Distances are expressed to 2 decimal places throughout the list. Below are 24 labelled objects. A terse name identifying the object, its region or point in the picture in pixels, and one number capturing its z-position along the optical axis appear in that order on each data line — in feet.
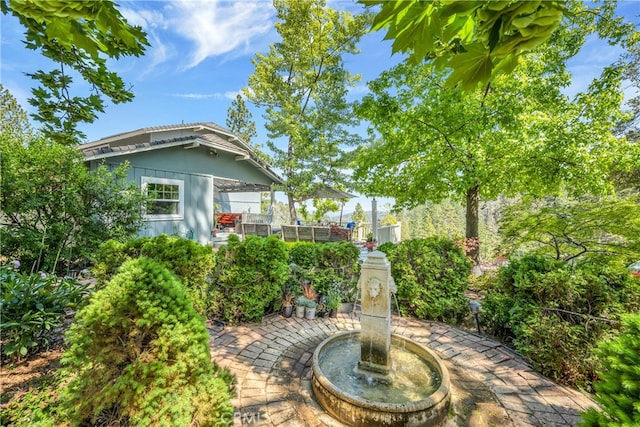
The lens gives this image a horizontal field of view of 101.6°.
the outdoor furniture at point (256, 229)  35.10
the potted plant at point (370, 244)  35.85
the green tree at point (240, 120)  88.74
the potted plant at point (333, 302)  15.60
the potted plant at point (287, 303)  15.51
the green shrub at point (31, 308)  9.05
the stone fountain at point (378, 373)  7.62
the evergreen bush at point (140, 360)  4.94
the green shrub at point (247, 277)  14.29
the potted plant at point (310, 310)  15.26
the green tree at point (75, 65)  4.16
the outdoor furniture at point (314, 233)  31.99
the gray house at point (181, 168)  25.55
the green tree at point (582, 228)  13.28
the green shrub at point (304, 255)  17.06
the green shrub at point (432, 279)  15.10
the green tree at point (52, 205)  16.15
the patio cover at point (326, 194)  43.98
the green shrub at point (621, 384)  4.76
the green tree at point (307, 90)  46.26
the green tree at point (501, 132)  17.40
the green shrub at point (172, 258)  13.08
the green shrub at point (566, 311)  9.61
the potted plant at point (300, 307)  15.34
